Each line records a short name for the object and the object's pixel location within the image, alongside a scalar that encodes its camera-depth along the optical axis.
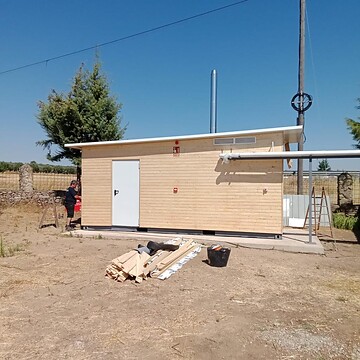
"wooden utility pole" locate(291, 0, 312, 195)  13.17
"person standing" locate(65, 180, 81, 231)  11.18
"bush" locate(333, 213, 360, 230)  12.20
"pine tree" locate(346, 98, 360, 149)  14.09
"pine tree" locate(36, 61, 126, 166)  15.48
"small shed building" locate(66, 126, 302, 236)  9.01
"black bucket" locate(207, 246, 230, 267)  6.48
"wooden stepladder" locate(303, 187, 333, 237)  11.34
